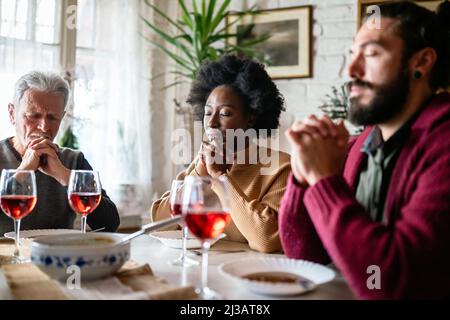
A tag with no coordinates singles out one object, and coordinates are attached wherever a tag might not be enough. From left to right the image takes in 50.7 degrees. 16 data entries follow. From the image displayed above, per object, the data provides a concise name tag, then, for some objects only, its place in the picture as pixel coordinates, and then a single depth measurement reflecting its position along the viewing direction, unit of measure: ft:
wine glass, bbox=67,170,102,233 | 3.97
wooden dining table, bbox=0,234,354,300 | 2.85
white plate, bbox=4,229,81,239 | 4.23
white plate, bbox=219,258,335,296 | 2.72
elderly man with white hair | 5.66
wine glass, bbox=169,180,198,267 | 3.58
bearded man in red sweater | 2.74
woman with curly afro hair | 4.65
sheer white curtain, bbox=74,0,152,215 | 10.43
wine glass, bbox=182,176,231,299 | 2.99
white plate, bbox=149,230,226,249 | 4.19
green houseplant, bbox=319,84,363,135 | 9.31
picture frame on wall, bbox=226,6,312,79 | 10.13
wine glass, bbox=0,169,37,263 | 3.62
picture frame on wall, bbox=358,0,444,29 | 9.42
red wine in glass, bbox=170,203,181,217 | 3.55
